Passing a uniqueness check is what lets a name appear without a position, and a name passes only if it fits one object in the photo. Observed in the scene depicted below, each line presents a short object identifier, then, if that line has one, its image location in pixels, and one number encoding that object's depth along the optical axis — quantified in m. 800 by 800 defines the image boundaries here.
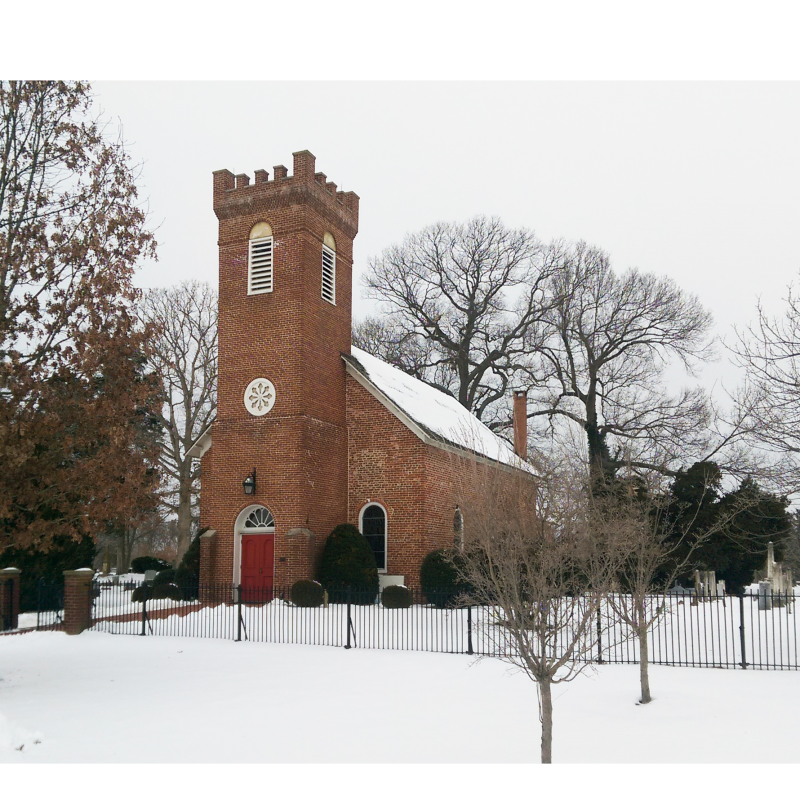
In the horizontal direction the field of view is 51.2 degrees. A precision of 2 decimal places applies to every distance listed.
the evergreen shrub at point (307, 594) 21.61
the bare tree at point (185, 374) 38.16
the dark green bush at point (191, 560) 23.97
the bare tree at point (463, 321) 45.84
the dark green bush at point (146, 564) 37.61
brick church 23.53
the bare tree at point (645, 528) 11.93
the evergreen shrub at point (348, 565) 22.55
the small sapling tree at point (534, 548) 7.79
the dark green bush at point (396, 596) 21.42
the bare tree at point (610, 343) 39.91
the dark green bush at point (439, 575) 22.34
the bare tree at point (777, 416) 13.30
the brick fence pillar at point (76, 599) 18.80
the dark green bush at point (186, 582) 23.62
